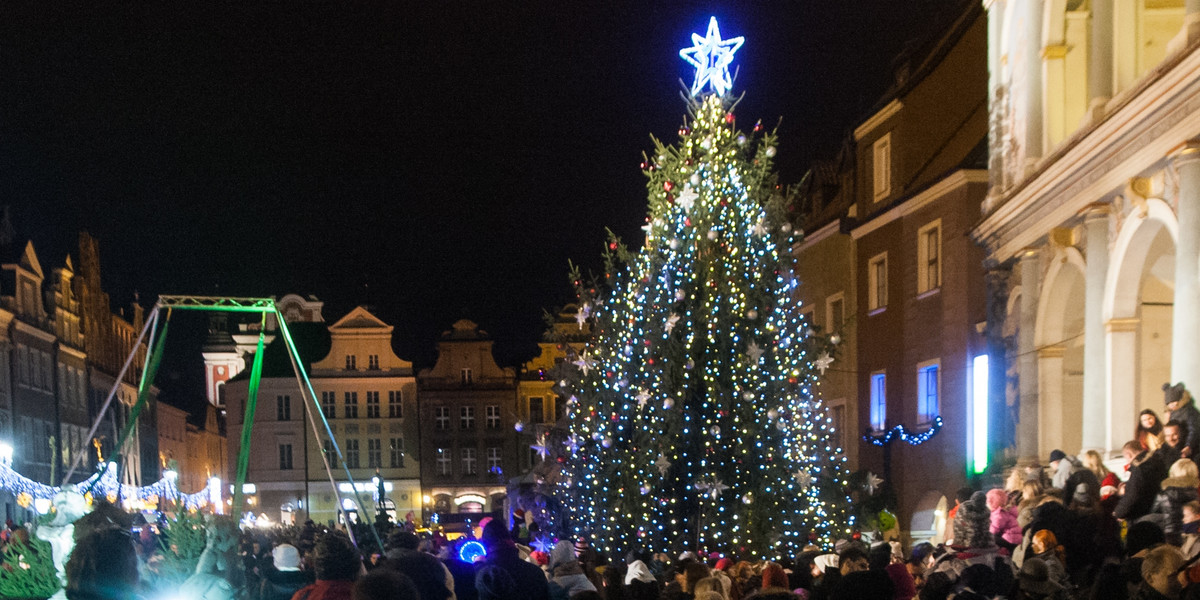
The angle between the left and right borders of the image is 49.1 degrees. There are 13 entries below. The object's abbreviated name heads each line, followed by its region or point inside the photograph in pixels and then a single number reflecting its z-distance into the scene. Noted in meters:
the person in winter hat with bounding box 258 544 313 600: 7.45
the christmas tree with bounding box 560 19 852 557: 16.36
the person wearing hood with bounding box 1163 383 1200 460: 11.77
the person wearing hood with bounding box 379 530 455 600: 6.67
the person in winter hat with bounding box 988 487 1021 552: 12.03
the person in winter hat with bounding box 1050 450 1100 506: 12.30
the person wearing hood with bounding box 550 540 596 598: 8.92
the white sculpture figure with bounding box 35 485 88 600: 10.23
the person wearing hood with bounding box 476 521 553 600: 7.71
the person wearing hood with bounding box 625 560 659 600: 8.93
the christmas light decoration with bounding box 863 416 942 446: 26.27
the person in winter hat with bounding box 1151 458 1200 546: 10.40
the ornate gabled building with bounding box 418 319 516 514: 69.31
